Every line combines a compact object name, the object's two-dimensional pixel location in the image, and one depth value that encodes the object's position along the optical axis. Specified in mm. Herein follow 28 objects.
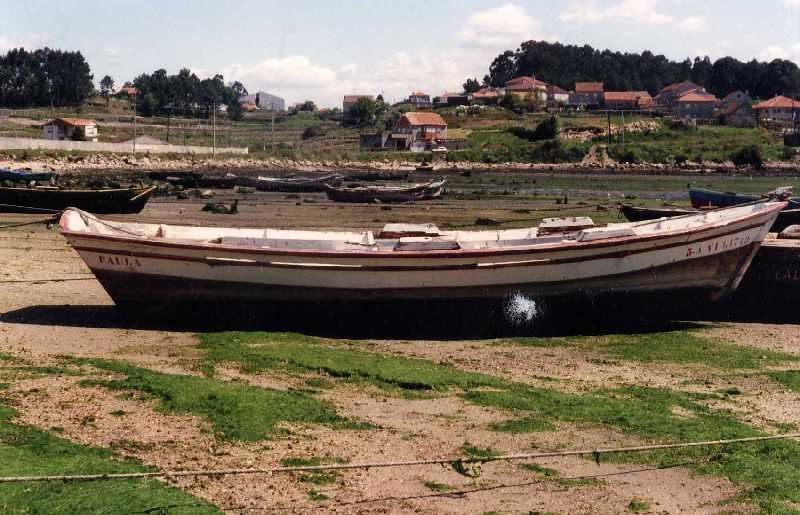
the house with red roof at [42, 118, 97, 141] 107312
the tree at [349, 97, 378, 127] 153500
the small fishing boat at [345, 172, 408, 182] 79812
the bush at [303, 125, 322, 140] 148125
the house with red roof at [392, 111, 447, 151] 124025
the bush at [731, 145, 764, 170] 104000
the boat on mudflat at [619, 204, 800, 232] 26944
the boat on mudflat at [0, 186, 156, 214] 37750
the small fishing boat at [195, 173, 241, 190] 63006
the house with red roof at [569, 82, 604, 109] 171875
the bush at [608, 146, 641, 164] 109312
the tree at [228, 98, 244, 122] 175875
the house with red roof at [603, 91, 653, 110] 164750
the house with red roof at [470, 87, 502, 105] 167000
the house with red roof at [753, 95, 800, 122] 146875
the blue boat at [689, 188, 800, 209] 35062
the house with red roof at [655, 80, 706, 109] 172450
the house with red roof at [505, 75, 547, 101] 169875
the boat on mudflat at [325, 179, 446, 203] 54375
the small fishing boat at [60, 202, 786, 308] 18812
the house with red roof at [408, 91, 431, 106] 191375
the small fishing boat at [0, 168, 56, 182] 48075
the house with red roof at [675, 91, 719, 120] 156375
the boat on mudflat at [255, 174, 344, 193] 62750
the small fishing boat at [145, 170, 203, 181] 67288
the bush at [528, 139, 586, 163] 113125
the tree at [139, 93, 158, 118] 161000
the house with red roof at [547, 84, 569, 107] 173250
